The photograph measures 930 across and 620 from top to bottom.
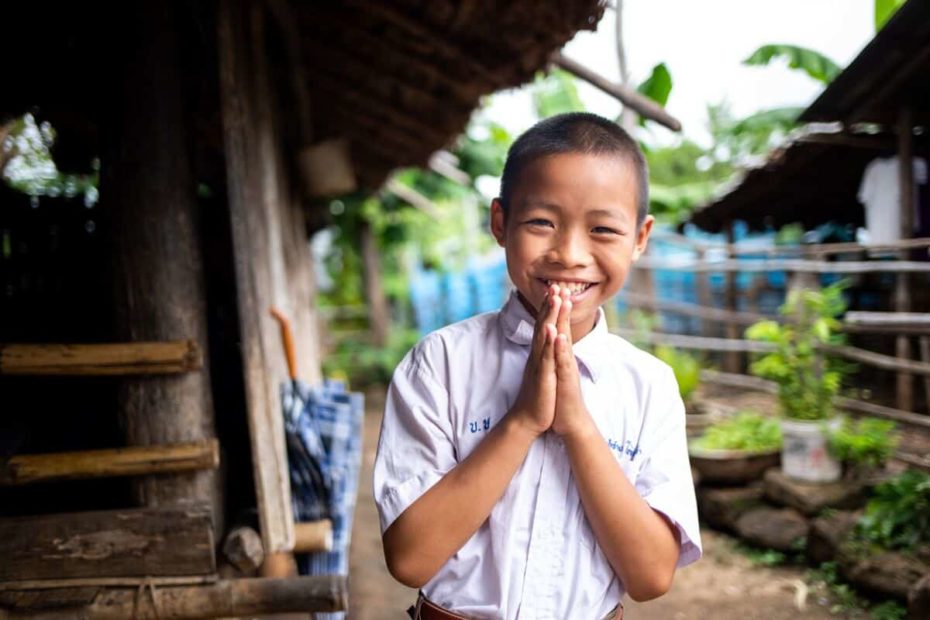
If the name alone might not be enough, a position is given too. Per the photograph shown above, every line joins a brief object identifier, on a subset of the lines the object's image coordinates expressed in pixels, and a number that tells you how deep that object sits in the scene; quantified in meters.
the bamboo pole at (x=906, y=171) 3.11
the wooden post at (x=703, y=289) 7.84
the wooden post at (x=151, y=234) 2.17
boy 1.12
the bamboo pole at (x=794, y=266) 3.46
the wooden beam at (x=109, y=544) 2.04
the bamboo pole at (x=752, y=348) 4.25
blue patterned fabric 2.66
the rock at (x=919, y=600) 3.12
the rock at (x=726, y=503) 5.05
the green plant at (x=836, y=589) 3.81
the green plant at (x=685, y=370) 6.76
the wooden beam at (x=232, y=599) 2.04
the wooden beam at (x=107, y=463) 2.06
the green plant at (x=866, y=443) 4.30
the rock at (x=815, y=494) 4.37
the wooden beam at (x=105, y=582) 2.03
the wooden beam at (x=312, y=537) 2.51
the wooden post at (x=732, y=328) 6.92
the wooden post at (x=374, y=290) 12.43
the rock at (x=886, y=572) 3.54
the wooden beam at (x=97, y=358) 2.08
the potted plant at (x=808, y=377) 4.61
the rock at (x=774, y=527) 4.56
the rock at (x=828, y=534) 4.13
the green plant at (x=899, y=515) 3.67
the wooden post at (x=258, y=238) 2.34
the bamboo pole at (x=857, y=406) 4.24
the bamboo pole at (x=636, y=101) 3.18
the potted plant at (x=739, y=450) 5.20
